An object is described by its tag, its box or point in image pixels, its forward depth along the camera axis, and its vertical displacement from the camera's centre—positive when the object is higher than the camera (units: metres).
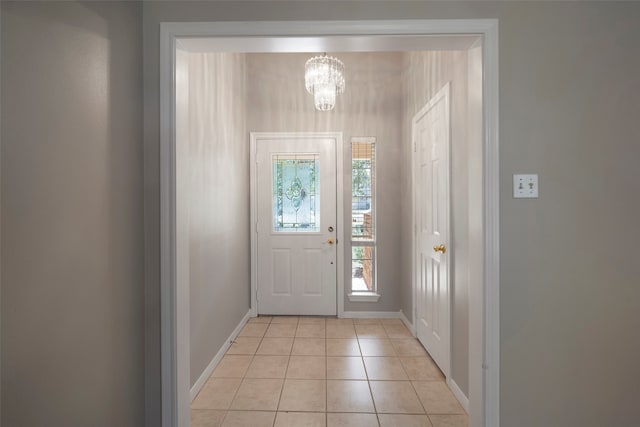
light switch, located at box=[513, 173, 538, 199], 1.54 +0.11
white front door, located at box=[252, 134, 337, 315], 3.80 -0.15
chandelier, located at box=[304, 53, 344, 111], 3.03 +1.18
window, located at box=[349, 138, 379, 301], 3.82 -0.10
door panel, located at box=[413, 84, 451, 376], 2.42 -0.11
